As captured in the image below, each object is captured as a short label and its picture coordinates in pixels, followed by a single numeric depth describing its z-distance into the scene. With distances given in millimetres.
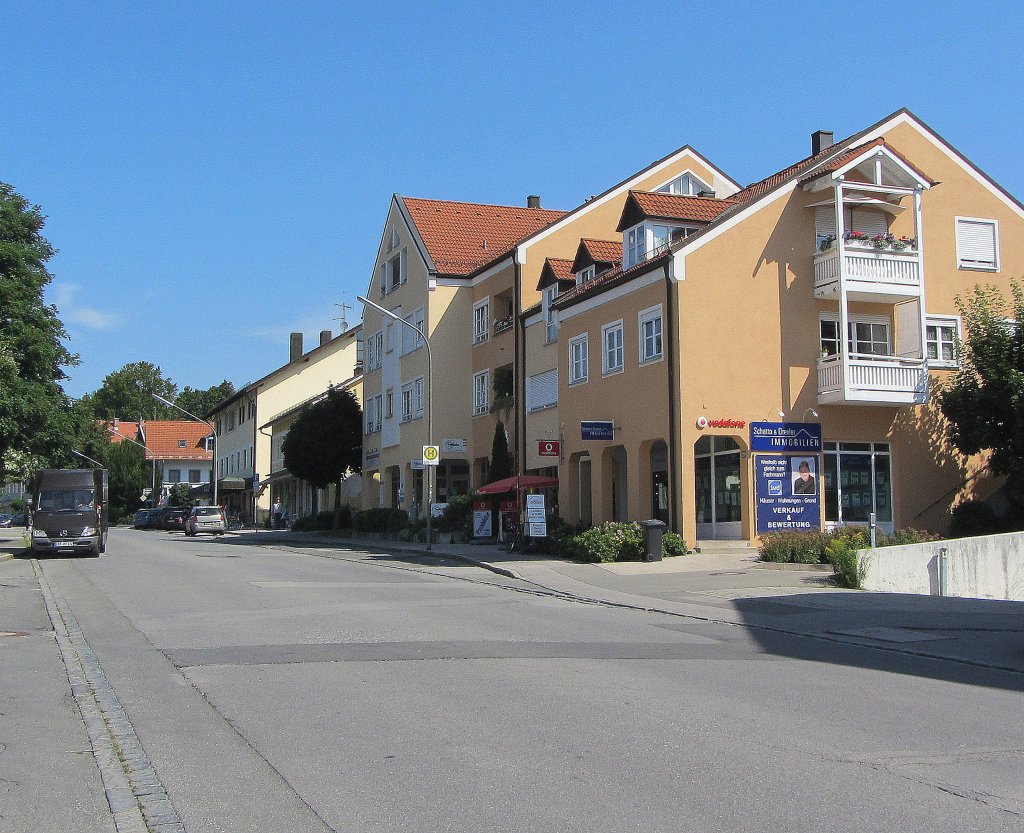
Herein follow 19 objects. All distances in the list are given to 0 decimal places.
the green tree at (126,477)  93438
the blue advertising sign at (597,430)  29844
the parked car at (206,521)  55031
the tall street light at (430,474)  32656
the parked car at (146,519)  73625
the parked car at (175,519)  65562
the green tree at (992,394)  26656
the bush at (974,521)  28516
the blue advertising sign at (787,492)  27516
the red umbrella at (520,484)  32438
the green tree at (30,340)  35594
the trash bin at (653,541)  25453
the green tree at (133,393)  129625
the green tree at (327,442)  50719
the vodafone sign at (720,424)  27453
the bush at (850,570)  20281
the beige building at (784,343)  27797
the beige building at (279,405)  70688
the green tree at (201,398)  132000
